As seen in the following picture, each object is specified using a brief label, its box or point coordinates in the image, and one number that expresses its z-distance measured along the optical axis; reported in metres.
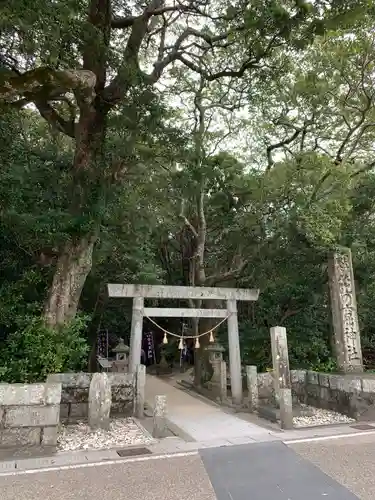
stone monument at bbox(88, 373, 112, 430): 6.87
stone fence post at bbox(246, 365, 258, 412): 8.89
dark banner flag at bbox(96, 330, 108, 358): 19.59
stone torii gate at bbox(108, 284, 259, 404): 9.44
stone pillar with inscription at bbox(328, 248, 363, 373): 9.66
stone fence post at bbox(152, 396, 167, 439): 6.50
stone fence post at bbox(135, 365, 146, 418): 8.37
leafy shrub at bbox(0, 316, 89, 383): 7.45
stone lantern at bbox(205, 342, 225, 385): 11.16
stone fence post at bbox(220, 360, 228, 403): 10.62
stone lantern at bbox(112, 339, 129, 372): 13.00
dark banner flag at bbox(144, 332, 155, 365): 21.38
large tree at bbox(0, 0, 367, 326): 5.91
